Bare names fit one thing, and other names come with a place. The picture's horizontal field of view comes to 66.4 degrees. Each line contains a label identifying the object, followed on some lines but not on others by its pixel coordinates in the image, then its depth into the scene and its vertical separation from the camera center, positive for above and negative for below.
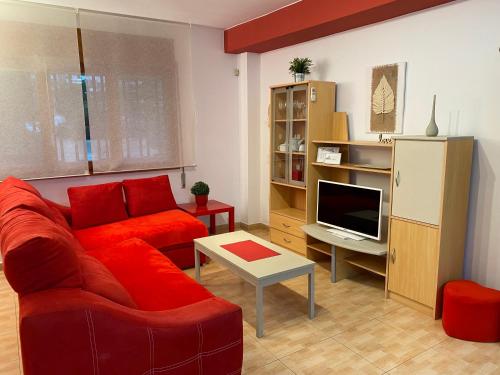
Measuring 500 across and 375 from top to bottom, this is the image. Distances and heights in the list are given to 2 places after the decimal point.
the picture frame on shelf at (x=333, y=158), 3.64 -0.28
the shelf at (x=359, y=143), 3.19 -0.13
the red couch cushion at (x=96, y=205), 3.77 -0.74
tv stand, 3.21 -1.01
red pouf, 2.53 -1.24
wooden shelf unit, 3.85 -0.20
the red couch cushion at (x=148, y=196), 4.11 -0.71
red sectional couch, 1.45 -0.81
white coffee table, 2.59 -0.97
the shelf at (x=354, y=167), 3.19 -0.35
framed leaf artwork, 3.31 +0.27
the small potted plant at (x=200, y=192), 4.55 -0.73
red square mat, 2.94 -0.96
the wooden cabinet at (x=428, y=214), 2.71 -0.64
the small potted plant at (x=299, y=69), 3.99 +0.62
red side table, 4.27 -0.89
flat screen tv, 3.26 -0.72
